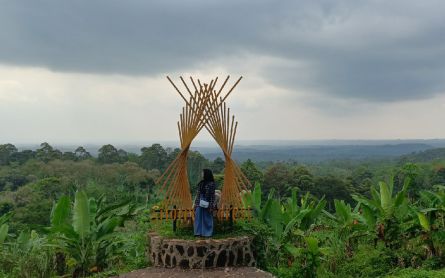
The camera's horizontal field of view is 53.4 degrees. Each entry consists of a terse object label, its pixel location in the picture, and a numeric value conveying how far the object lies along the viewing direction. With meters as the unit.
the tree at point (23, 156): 34.59
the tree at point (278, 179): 25.66
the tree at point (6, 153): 35.17
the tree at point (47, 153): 32.35
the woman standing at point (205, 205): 7.32
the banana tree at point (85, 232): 7.27
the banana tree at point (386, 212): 7.55
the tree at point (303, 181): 25.17
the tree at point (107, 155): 34.28
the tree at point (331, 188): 25.28
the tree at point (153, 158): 33.72
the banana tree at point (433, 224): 7.15
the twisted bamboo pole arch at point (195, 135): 7.52
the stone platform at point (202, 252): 7.00
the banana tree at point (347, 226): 8.25
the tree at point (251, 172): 22.70
